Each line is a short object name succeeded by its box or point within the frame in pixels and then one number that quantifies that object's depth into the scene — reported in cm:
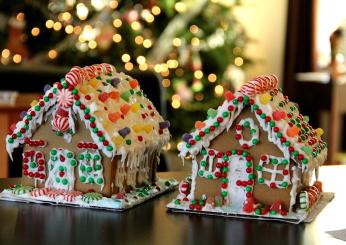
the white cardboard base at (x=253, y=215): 124
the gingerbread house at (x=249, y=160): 125
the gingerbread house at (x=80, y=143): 133
